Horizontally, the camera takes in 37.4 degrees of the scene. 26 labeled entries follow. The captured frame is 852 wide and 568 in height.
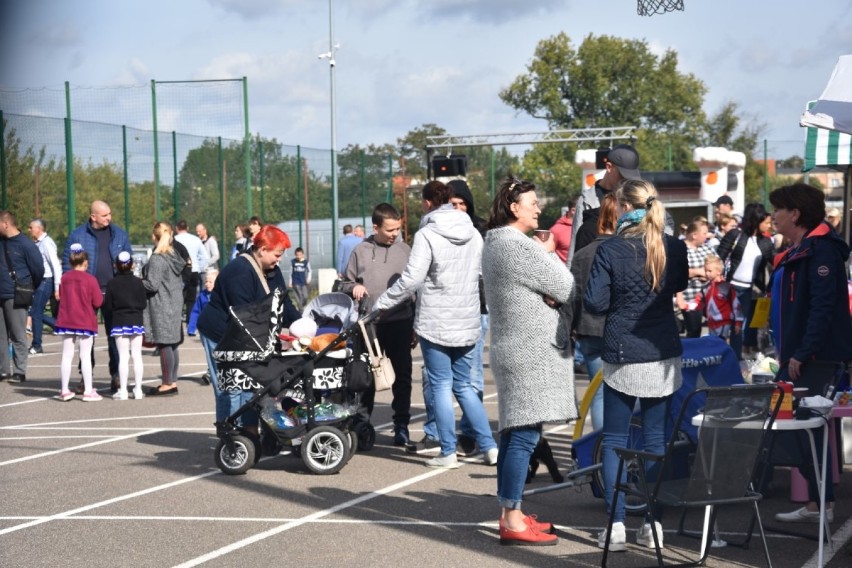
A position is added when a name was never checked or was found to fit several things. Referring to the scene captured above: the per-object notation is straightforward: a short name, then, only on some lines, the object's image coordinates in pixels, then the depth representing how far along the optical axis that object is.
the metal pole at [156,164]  25.23
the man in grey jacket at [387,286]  9.68
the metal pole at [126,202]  24.66
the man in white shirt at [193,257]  18.91
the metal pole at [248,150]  28.34
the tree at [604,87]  76.88
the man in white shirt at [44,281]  17.28
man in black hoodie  8.98
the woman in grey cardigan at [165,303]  13.28
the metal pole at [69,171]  23.11
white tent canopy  6.82
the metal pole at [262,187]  29.73
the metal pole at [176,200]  25.70
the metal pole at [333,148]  32.34
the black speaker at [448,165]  26.50
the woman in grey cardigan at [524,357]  6.37
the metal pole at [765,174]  43.15
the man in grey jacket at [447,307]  8.52
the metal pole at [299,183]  31.52
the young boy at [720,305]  12.91
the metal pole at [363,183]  34.19
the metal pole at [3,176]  21.42
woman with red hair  8.92
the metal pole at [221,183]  27.71
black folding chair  5.65
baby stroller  8.69
